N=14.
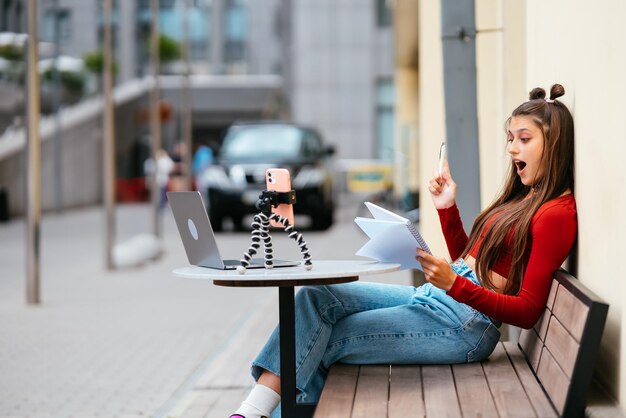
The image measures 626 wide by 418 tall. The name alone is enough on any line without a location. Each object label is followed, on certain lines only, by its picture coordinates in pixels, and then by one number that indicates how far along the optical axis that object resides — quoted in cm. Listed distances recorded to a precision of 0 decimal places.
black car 2058
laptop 426
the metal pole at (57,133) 2966
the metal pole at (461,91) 635
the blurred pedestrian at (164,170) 2986
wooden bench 332
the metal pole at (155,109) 1828
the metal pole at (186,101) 2272
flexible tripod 438
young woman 419
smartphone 447
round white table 400
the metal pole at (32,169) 1073
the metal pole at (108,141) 1420
